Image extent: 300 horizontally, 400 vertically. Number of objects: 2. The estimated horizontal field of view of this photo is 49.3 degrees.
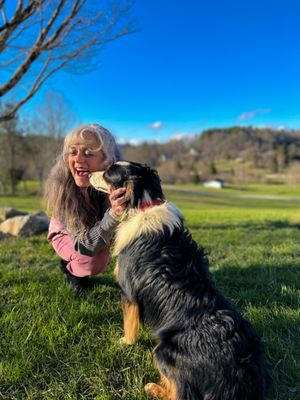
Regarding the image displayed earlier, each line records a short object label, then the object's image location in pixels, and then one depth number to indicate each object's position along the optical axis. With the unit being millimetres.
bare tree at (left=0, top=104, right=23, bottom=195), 42750
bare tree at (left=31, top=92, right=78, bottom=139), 42438
